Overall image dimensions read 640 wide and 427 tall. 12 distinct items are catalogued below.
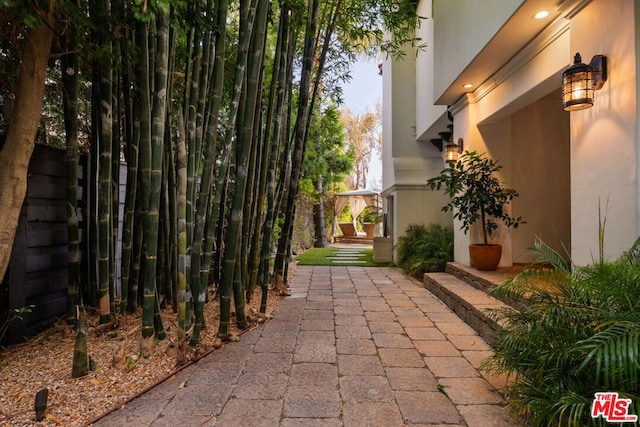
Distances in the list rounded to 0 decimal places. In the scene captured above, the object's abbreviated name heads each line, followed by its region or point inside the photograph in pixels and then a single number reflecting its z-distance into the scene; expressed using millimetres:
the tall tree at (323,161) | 7312
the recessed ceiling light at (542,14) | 2388
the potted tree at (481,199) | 3553
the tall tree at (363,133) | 15289
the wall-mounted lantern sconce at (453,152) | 4285
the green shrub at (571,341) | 1124
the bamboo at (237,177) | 2137
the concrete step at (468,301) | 2416
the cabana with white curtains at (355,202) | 11008
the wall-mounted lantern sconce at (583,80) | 2045
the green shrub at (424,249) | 4707
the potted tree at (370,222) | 11846
